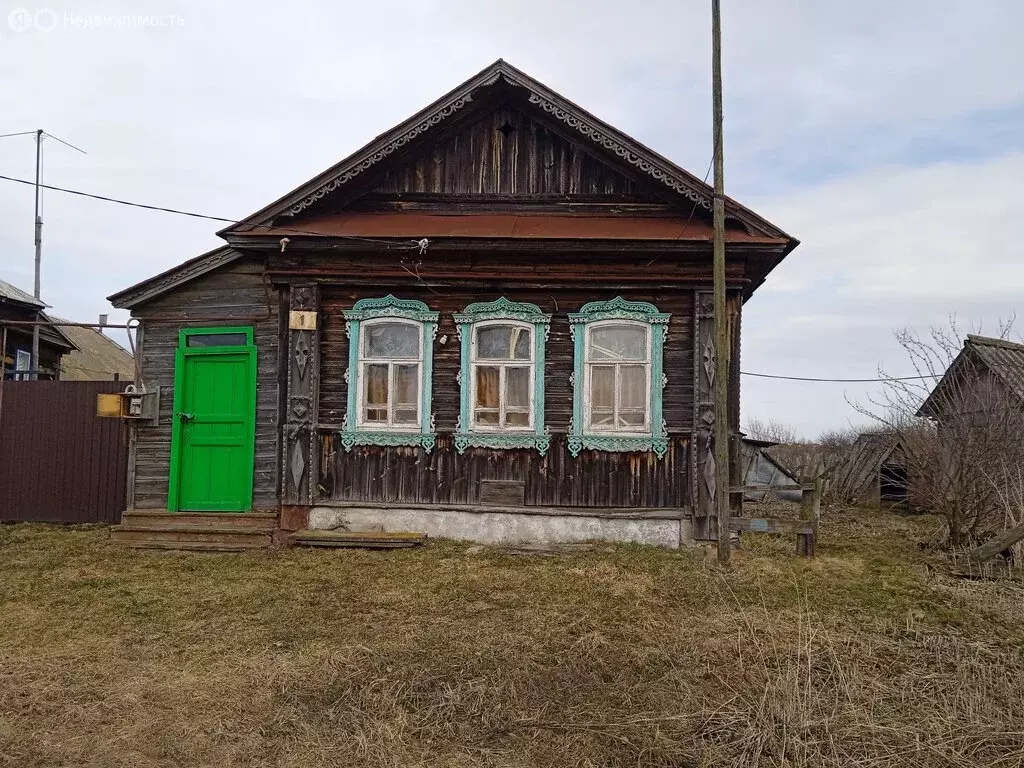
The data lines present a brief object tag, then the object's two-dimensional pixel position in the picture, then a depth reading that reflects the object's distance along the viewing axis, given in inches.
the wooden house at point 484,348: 346.3
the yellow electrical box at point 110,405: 373.1
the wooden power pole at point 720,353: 313.3
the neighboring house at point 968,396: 394.6
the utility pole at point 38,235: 830.5
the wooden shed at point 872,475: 657.6
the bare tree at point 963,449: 372.5
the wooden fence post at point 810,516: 336.5
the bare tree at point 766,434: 1955.5
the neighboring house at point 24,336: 620.6
